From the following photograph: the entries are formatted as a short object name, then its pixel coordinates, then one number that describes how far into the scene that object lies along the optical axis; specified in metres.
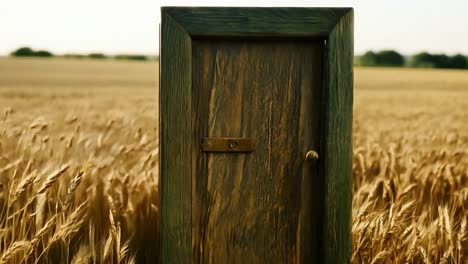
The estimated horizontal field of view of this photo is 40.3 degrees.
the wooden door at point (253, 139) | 2.40
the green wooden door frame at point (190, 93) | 2.36
